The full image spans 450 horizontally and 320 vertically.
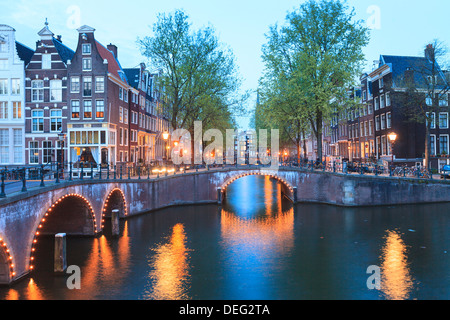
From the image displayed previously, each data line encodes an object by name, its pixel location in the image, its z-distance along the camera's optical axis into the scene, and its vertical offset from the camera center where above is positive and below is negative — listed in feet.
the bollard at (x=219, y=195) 116.79 -10.28
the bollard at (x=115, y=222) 75.51 -11.73
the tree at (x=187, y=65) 126.52 +34.15
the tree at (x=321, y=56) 114.83 +32.89
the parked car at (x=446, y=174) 102.64 -3.84
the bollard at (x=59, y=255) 53.30 -12.86
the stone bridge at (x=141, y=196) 48.39 -8.02
